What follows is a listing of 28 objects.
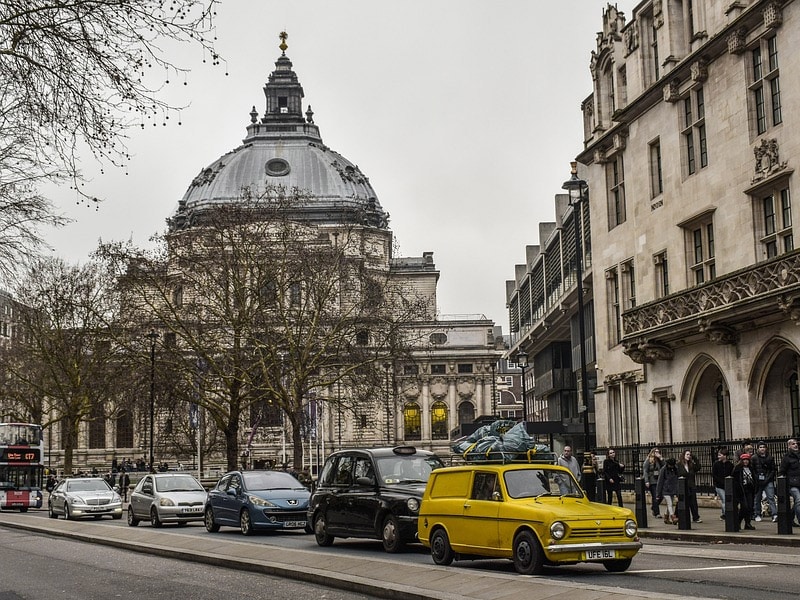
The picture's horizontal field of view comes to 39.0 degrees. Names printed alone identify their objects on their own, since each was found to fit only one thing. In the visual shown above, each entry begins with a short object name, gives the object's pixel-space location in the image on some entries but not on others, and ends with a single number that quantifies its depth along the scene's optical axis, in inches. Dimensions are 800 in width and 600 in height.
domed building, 4670.3
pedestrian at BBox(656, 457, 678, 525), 1001.5
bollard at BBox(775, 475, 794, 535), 790.5
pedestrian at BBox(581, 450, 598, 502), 1214.9
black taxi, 749.9
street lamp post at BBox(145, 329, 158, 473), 1886.1
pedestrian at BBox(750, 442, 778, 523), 916.6
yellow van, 573.9
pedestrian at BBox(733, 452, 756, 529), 868.6
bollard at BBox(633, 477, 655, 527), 943.7
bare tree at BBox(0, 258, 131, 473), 2588.6
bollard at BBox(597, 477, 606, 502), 1061.8
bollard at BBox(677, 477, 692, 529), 913.5
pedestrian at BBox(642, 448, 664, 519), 1077.6
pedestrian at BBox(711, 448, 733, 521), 971.3
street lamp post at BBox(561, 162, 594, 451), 1333.0
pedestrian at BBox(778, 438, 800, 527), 840.3
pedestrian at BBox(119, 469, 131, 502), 2235.5
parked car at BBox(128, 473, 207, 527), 1222.3
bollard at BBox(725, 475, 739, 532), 840.9
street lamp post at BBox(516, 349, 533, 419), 2014.5
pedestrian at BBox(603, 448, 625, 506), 1127.6
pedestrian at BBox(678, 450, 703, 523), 967.1
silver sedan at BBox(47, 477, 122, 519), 1472.7
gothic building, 1107.9
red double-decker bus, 1941.4
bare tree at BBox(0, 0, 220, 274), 503.2
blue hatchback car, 998.4
